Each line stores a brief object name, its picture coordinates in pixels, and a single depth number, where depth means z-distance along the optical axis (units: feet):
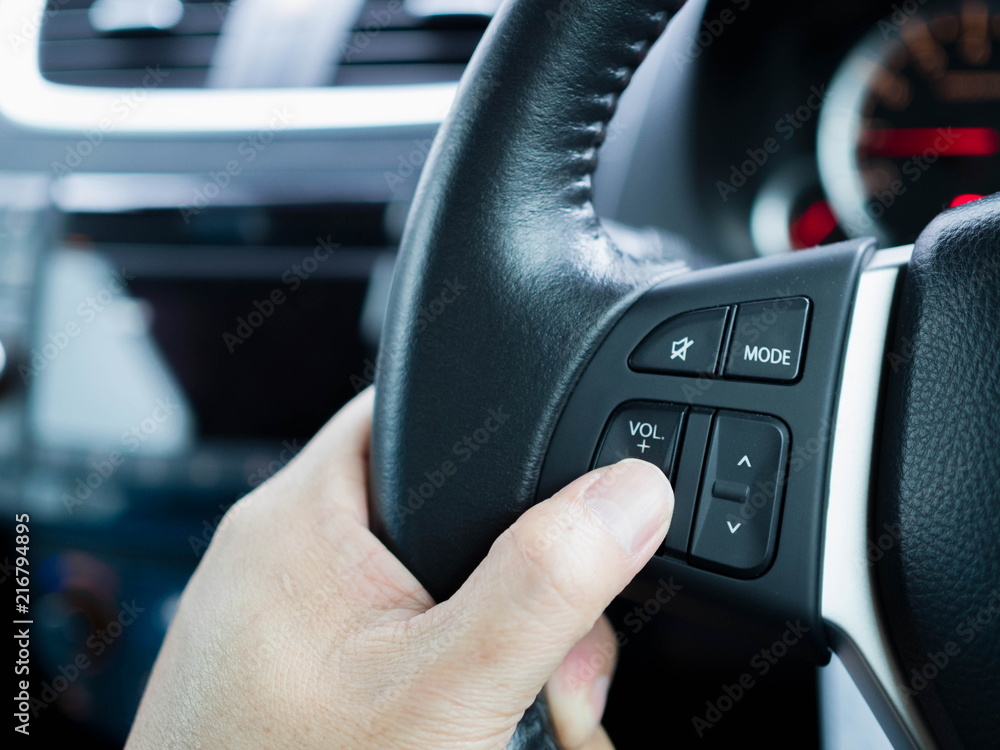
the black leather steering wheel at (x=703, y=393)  0.77
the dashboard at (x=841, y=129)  1.49
